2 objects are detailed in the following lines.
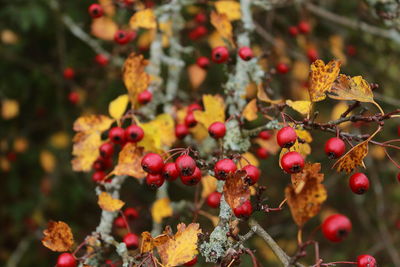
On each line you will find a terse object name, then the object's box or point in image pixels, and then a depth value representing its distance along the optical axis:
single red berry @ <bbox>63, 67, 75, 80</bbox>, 0.86
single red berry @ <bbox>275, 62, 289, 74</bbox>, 0.77
